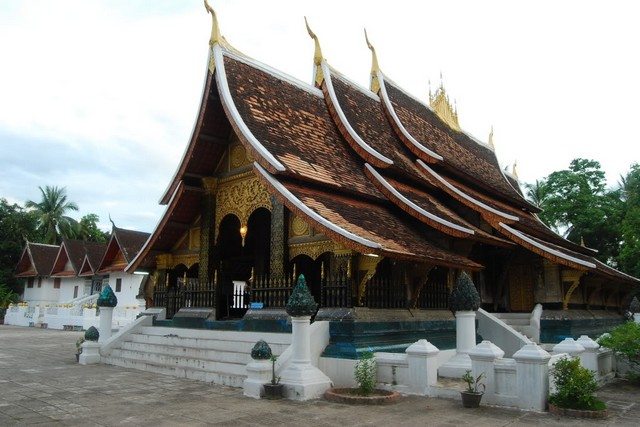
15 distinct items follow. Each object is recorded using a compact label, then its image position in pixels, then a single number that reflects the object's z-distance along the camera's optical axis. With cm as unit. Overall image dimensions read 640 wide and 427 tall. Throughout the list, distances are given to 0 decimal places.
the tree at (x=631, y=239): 2481
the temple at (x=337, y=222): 905
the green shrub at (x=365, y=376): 728
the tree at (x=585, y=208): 2853
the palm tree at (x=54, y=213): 4766
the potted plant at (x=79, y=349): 1144
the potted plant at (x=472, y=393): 672
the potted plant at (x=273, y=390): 730
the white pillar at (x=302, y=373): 727
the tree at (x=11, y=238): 3897
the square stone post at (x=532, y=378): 660
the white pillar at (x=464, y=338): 821
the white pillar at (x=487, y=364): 691
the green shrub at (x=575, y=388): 644
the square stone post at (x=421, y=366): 750
